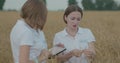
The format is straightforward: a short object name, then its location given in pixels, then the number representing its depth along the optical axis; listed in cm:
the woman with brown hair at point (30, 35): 258
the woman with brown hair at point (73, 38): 332
